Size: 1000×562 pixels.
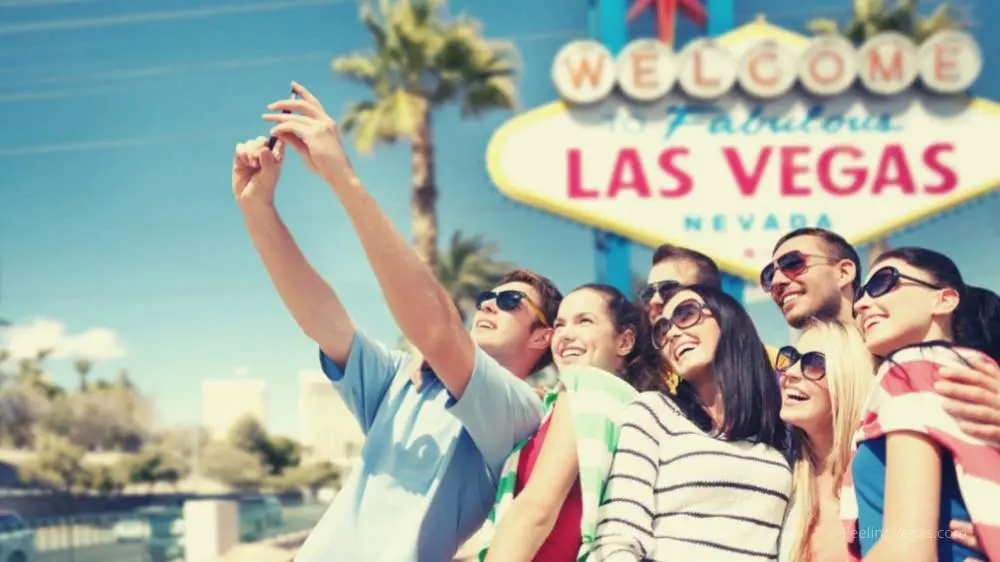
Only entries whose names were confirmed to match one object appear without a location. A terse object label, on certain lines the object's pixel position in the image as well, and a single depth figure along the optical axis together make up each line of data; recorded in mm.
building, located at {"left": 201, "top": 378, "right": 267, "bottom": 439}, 108250
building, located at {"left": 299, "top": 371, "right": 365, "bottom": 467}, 101562
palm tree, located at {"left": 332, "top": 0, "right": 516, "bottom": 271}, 19562
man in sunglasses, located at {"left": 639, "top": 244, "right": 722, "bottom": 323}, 3322
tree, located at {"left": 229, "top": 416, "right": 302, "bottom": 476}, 49281
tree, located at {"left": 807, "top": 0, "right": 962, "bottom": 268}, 19938
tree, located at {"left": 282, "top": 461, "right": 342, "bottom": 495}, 48531
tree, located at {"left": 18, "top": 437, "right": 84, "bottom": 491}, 41438
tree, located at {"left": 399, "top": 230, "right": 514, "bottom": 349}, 25797
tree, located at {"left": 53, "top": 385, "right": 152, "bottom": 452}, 48906
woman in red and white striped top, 1998
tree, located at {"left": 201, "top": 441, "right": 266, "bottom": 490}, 47781
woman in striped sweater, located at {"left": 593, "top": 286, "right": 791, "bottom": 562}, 2326
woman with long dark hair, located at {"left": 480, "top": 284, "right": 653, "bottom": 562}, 2379
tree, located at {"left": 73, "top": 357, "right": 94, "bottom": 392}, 63688
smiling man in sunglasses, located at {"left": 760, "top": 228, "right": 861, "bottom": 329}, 2748
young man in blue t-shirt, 2252
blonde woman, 2391
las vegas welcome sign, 12906
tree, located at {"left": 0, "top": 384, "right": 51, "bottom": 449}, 46000
